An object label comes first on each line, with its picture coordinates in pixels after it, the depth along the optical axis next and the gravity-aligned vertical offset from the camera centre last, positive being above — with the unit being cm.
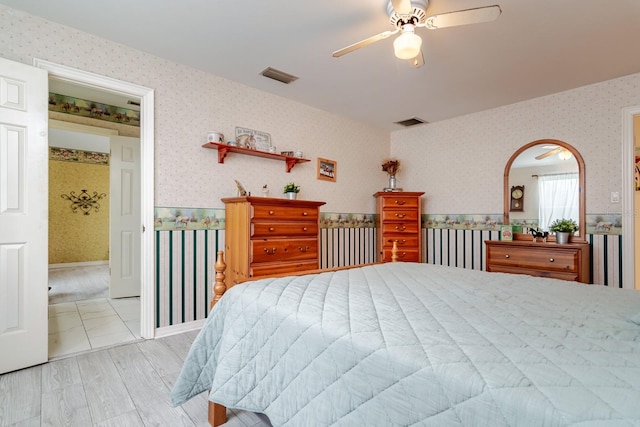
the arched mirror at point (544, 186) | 339 +30
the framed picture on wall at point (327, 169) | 415 +58
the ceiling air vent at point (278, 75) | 307 +136
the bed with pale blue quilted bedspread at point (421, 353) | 65 -36
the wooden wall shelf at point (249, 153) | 310 +63
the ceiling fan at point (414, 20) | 174 +110
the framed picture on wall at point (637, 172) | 357 +46
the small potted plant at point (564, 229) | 329 -17
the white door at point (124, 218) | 413 -6
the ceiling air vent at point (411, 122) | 442 +129
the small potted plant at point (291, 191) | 348 +24
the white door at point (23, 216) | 211 -2
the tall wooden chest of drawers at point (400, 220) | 427 -9
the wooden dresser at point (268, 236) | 286 -22
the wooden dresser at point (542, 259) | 305 -46
